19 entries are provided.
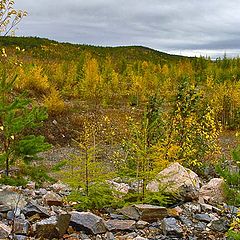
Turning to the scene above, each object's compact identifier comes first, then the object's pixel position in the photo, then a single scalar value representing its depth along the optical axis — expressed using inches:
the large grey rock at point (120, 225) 223.9
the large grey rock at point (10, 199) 227.9
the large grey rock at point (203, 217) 244.4
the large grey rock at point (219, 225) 234.1
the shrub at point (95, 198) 249.9
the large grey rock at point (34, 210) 219.7
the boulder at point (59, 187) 307.9
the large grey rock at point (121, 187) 294.6
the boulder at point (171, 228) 221.8
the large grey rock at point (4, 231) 183.0
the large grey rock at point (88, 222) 214.2
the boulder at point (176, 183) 265.9
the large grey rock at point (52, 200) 247.5
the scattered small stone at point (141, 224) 229.3
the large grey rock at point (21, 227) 196.8
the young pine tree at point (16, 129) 245.3
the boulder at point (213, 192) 291.8
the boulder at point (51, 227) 197.0
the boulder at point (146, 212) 236.4
